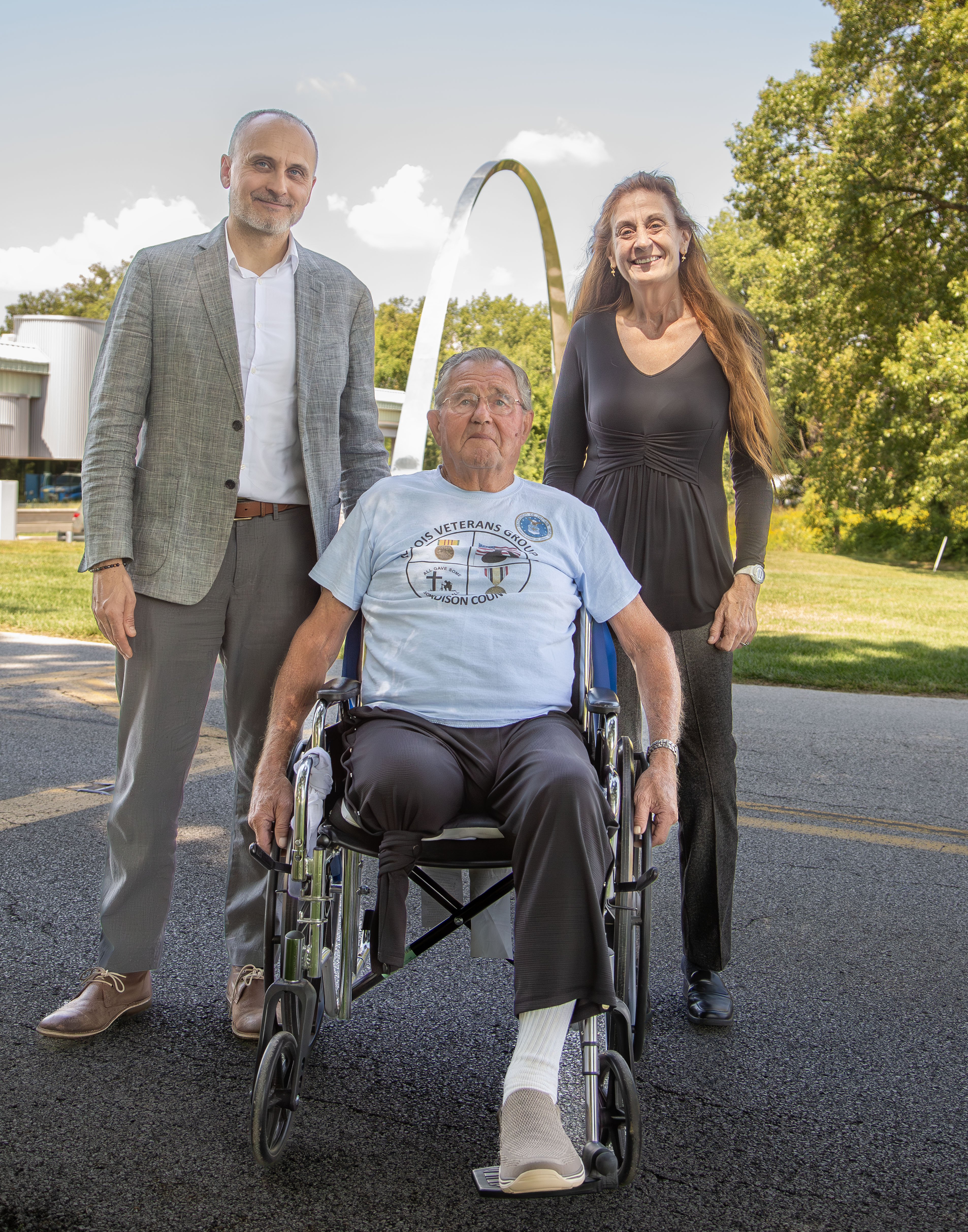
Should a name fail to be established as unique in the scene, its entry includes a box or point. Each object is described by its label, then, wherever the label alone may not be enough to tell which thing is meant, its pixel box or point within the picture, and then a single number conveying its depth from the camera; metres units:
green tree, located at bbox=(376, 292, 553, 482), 44.12
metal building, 22.73
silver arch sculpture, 11.74
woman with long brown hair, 2.76
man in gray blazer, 2.52
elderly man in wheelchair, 1.92
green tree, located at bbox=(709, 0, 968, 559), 19.19
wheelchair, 1.93
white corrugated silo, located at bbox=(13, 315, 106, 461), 23.06
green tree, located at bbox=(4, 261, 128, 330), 48.12
